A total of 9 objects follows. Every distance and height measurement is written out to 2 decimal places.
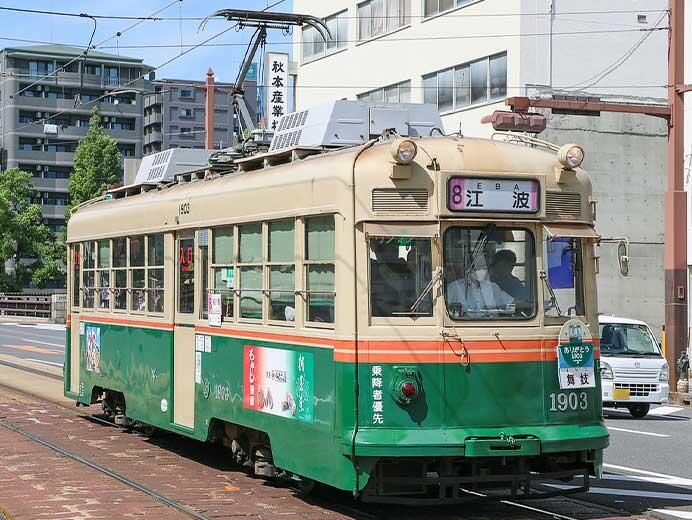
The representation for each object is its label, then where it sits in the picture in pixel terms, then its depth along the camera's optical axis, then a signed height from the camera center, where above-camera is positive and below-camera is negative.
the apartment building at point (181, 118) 112.00 +15.12
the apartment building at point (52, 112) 97.62 +13.81
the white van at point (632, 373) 19.84 -1.45
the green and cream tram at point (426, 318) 9.14 -0.27
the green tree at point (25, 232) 72.56 +3.04
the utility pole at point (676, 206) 24.17 +1.46
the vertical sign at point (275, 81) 39.34 +6.43
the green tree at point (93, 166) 68.56 +6.50
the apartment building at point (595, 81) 31.95 +5.31
